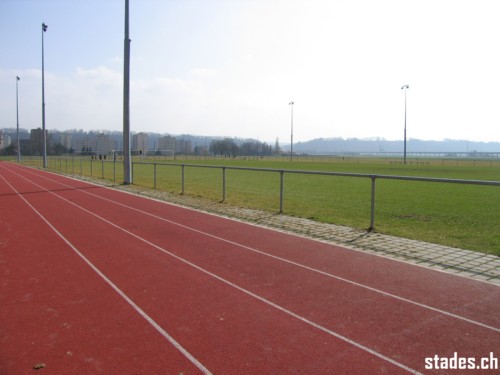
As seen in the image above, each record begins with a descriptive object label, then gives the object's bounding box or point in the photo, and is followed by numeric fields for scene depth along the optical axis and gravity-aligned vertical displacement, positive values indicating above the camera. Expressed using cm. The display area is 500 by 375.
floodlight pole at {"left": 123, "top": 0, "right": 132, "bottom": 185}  1980 +292
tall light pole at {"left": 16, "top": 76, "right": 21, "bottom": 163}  5730 +714
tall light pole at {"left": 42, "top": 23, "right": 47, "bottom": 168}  3950 +381
